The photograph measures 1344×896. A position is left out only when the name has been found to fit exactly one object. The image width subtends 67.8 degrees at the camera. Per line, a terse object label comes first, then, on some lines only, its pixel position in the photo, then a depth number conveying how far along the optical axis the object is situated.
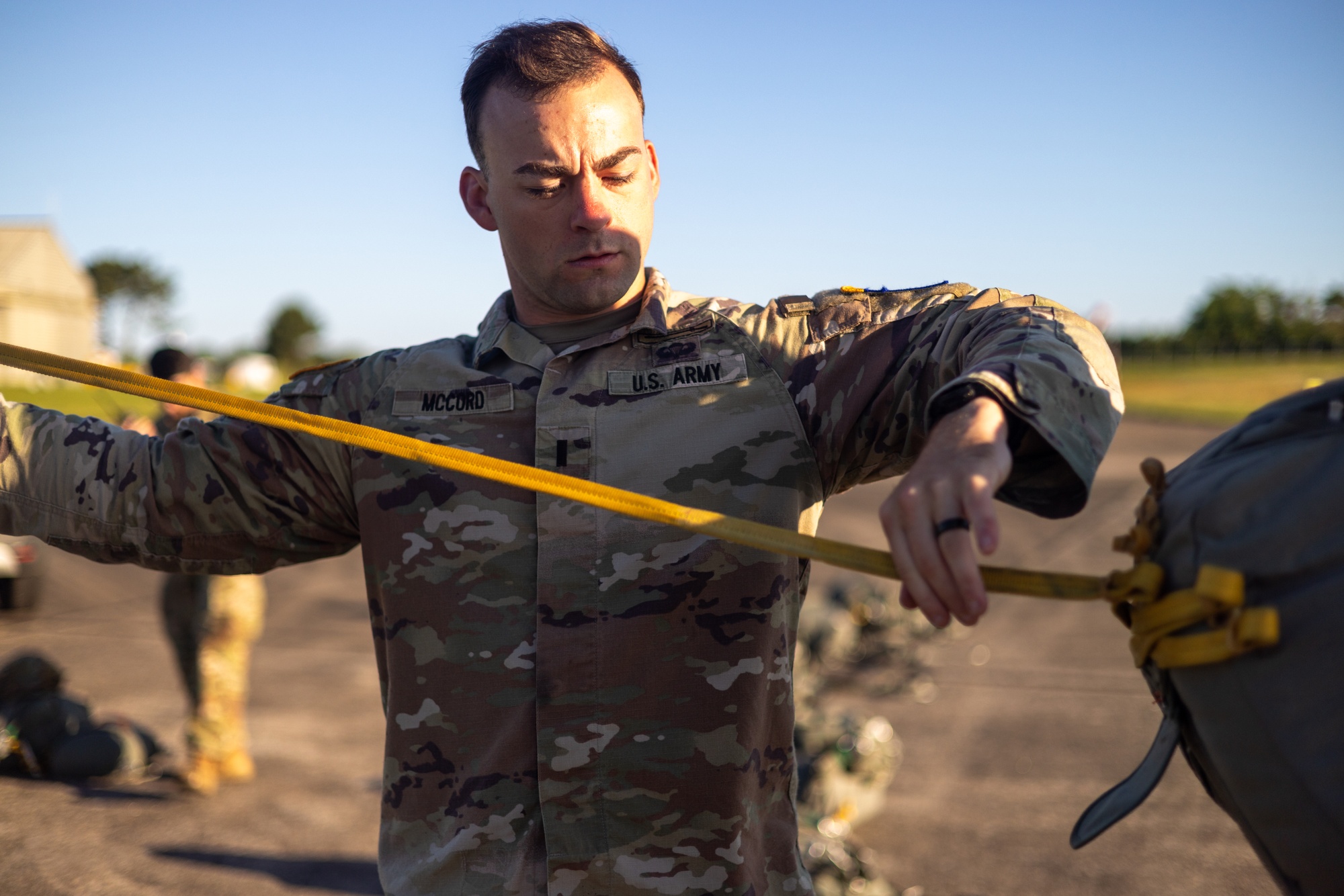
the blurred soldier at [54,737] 5.45
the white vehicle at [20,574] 9.03
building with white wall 34.16
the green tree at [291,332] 72.75
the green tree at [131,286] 71.31
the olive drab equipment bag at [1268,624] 1.11
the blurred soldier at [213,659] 5.54
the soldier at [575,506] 1.76
